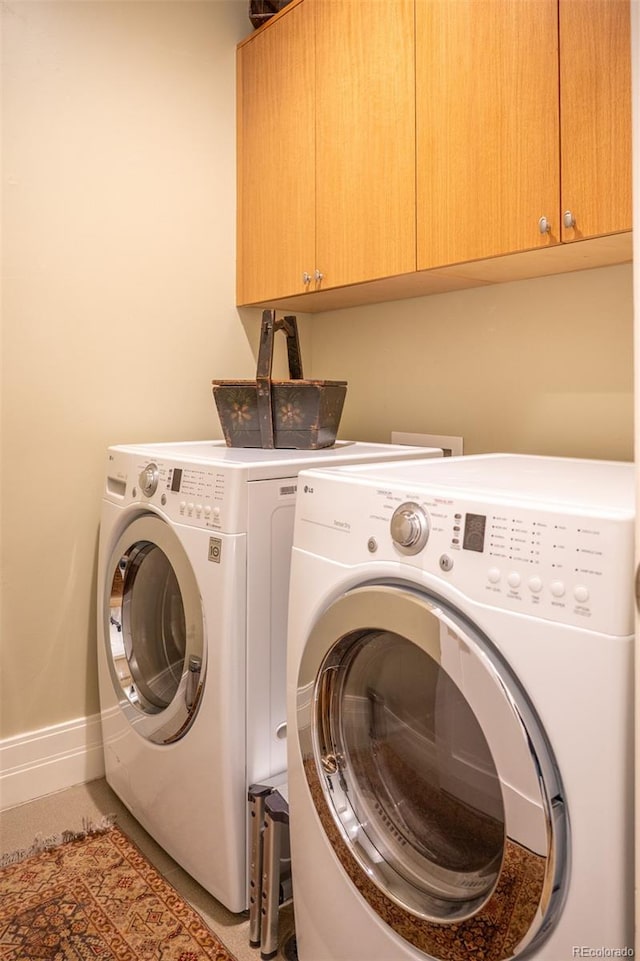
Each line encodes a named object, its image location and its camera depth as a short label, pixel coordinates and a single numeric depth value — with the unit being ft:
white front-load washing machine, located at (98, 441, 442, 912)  4.86
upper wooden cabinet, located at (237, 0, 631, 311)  4.45
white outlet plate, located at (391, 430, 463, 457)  6.73
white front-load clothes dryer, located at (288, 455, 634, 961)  2.80
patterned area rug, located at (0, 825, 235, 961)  4.78
